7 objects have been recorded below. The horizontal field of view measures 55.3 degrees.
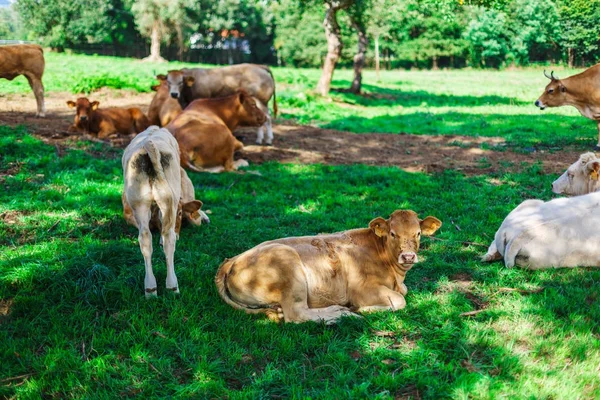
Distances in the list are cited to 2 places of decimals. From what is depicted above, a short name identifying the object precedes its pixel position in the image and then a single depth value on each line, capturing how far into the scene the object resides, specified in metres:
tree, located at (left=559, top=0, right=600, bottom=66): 23.16
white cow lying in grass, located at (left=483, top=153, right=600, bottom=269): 6.37
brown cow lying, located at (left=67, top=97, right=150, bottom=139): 12.95
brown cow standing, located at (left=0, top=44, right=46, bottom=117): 13.44
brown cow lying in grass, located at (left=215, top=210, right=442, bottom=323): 5.36
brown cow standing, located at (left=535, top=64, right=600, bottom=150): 14.43
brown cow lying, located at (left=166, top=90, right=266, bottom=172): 10.91
